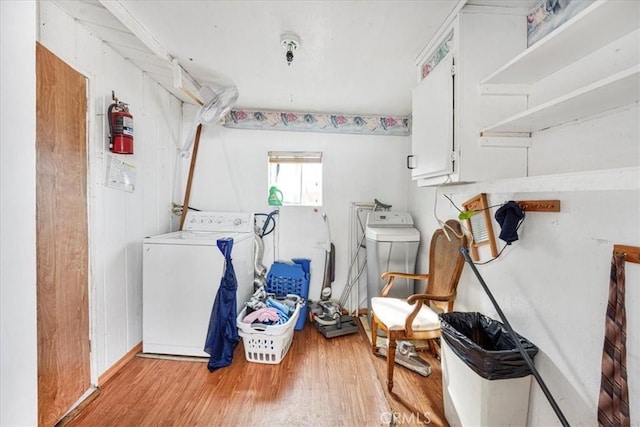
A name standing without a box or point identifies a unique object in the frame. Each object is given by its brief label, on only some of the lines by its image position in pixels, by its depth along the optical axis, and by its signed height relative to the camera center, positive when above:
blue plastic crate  2.58 -0.71
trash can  1.13 -0.78
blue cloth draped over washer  1.92 -0.82
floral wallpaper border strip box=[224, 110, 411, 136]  2.80 +0.98
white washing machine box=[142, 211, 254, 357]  2.00 -0.62
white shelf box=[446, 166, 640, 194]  0.76 +0.11
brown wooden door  1.27 -0.14
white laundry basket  1.94 -0.98
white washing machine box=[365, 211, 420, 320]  2.38 -0.41
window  2.89 +0.39
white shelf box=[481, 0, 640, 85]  0.80 +0.63
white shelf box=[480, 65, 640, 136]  0.77 +0.39
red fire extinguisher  1.70 +0.55
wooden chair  1.70 -0.67
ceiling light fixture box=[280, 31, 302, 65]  1.55 +1.04
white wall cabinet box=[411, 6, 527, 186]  1.33 +0.61
